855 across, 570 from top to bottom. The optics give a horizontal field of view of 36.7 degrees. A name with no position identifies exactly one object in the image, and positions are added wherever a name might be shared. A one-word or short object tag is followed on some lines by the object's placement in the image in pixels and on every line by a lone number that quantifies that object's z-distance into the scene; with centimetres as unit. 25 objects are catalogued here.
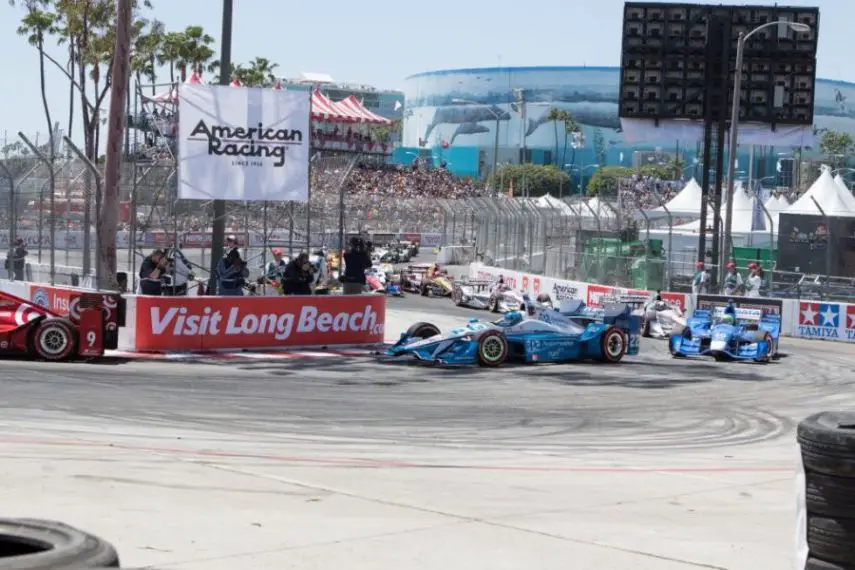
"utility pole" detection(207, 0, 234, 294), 2306
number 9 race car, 1858
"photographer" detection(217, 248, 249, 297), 2223
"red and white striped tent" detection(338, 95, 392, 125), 9188
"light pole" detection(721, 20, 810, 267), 3131
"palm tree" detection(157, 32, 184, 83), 6669
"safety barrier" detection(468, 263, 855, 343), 3011
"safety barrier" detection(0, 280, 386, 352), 2103
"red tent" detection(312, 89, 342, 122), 8512
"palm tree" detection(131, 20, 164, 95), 6394
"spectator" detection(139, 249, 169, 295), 2153
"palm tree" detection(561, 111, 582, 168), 16075
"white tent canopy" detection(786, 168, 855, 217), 4547
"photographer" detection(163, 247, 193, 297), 2205
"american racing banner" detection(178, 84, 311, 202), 2192
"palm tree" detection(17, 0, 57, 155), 6259
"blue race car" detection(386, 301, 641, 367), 2052
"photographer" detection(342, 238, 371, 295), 2392
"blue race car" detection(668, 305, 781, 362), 2350
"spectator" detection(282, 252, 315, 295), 2281
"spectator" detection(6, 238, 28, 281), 2614
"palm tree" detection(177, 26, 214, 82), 6688
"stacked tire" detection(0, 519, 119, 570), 444
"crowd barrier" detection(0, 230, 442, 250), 2651
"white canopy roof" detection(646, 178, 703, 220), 5644
